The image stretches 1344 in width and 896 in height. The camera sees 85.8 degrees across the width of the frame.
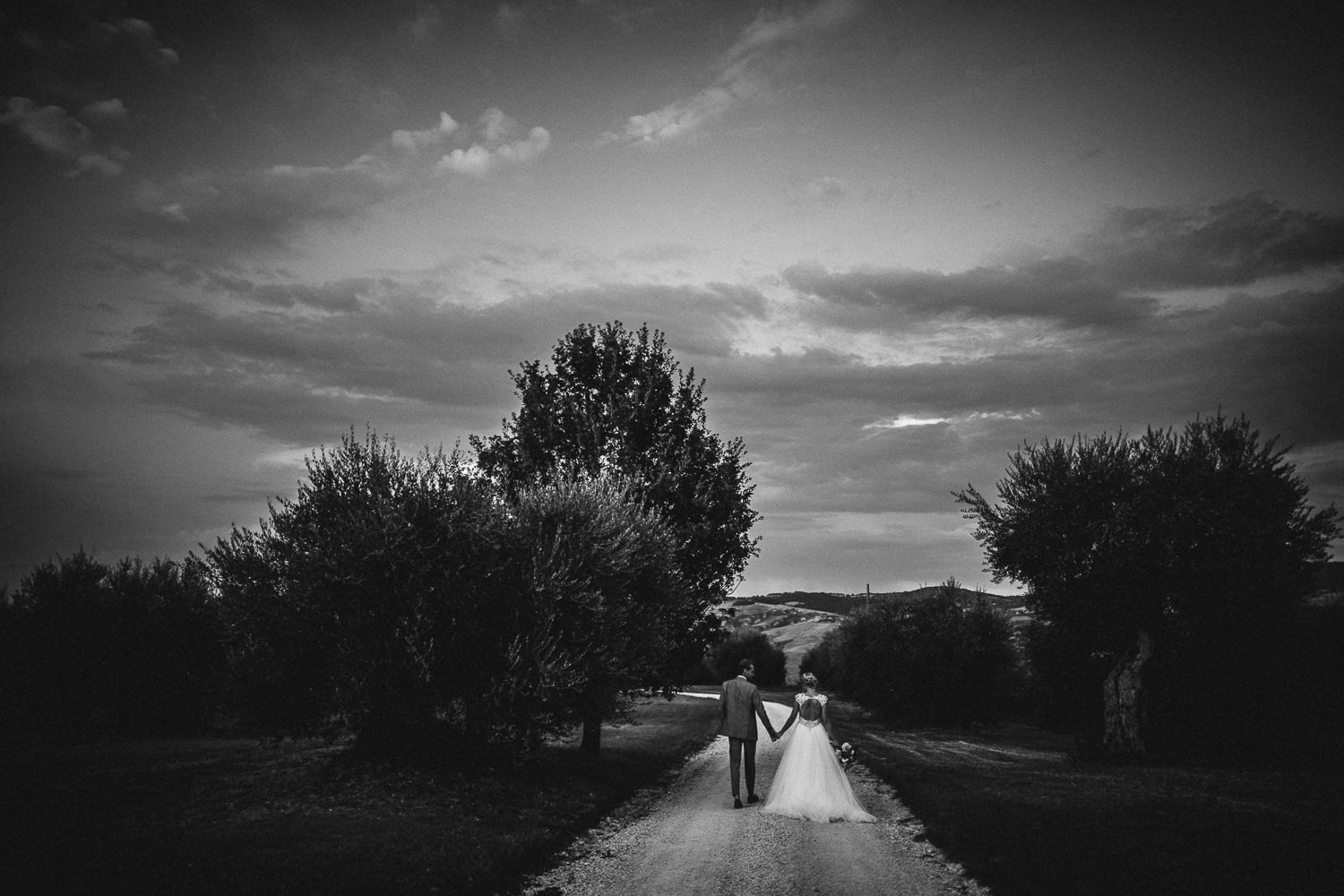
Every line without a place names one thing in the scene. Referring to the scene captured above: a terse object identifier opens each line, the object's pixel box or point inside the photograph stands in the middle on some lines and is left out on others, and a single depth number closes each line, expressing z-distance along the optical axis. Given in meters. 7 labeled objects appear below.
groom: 14.55
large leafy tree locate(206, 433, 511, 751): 14.45
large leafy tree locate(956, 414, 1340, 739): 21.88
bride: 12.91
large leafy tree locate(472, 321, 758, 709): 22.84
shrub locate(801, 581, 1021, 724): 43.00
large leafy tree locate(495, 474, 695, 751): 14.95
